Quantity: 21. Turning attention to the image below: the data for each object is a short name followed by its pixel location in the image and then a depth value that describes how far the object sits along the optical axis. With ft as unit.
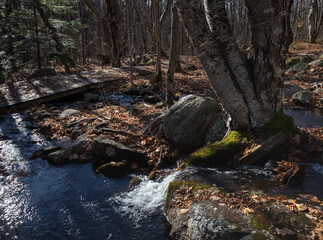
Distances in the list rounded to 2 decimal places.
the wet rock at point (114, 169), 17.03
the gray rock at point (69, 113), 27.52
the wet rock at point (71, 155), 18.83
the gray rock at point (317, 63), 41.11
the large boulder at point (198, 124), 18.21
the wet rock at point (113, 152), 18.08
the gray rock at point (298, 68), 41.56
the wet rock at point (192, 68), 52.06
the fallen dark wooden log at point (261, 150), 14.88
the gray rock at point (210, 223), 8.91
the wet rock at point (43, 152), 19.60
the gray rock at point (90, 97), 35.03
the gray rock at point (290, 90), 30.53
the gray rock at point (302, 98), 27.61
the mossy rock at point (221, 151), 15.61
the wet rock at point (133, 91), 36.04
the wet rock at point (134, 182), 15.54
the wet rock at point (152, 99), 31.50
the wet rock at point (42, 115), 27.79
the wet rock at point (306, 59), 45.65
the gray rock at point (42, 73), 41.15
